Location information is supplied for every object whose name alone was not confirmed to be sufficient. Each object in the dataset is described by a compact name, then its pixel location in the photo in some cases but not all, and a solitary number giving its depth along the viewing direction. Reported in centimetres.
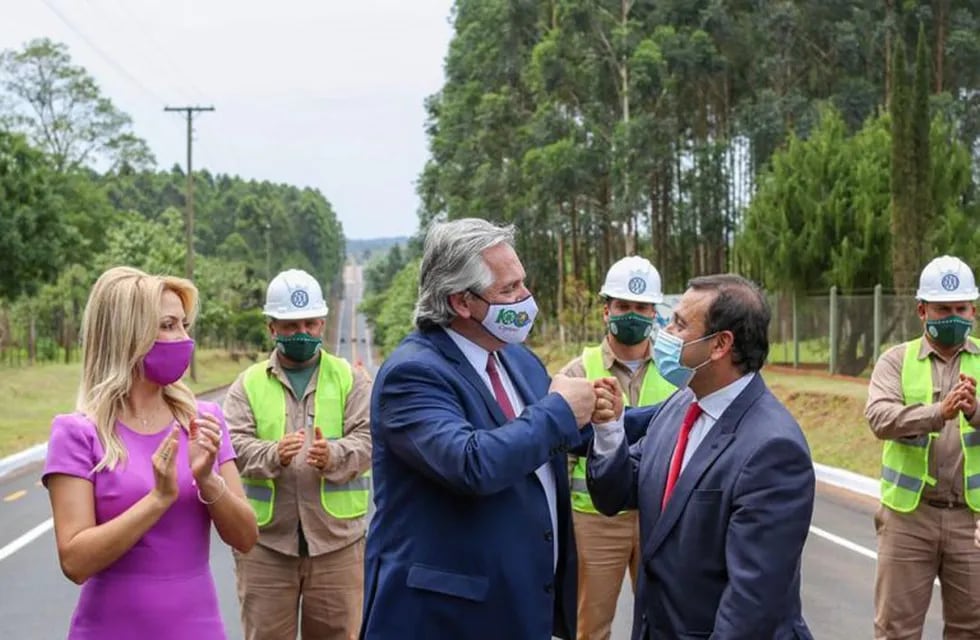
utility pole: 4416
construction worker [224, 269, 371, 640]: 536
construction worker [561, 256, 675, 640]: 599
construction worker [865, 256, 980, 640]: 548
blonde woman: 333
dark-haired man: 328
